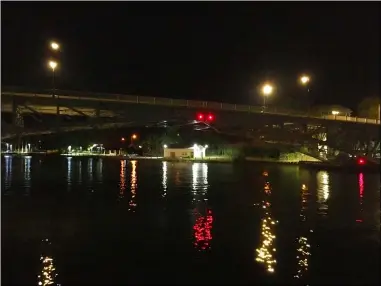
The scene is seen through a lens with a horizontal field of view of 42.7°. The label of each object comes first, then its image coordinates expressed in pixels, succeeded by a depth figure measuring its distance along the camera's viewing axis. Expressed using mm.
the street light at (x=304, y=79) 66112
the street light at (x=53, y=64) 41594
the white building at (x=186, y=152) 107688
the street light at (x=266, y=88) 60912
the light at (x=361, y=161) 62781
